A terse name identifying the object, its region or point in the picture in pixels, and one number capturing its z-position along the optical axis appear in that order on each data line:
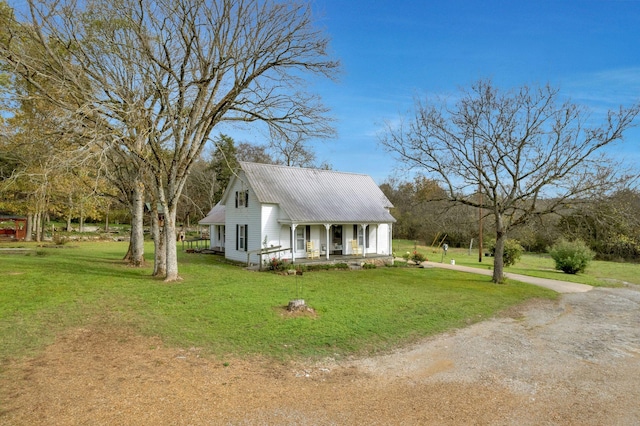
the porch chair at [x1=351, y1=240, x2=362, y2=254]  22.96
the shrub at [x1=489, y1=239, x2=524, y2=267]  26.08
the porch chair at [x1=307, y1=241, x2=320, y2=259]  21.37
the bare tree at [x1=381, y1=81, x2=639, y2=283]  15.36
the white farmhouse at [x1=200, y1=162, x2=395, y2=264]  20.70
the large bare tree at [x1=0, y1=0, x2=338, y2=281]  12.10
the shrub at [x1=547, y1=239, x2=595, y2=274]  23.77
